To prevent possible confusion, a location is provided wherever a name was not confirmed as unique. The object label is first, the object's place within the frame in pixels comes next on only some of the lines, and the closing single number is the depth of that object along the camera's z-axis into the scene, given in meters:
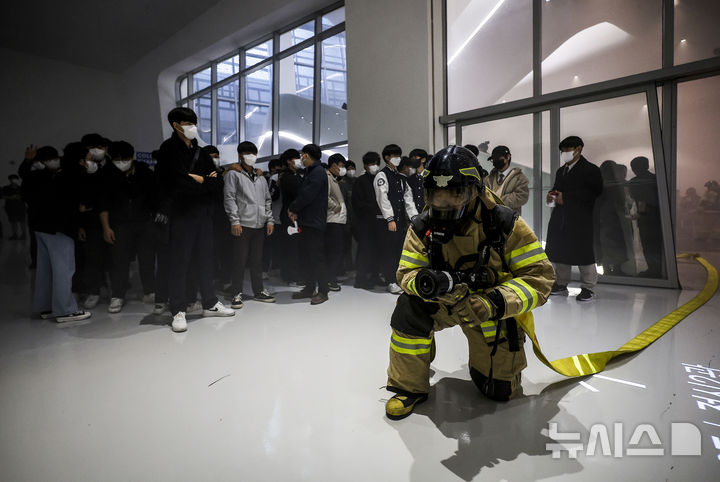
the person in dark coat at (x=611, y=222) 4.26
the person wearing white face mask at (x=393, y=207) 4.07
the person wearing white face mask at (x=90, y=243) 3.20
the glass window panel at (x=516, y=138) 4.88
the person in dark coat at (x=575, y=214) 3.67
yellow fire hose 1.72
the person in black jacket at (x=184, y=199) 2.71
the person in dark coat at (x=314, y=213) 3.66
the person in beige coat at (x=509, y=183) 3.95
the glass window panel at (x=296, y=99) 7.74
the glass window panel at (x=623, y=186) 4.09
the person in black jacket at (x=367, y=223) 4.40
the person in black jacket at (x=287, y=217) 4.25
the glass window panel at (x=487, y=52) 4.92
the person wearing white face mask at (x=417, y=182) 4.41
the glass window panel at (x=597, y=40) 4.06
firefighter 1.38
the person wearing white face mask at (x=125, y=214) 3.30
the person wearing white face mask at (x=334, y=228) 4.33
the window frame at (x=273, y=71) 7.29
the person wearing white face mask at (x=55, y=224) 2.88
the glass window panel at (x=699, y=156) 3.84
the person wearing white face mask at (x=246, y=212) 3.43
